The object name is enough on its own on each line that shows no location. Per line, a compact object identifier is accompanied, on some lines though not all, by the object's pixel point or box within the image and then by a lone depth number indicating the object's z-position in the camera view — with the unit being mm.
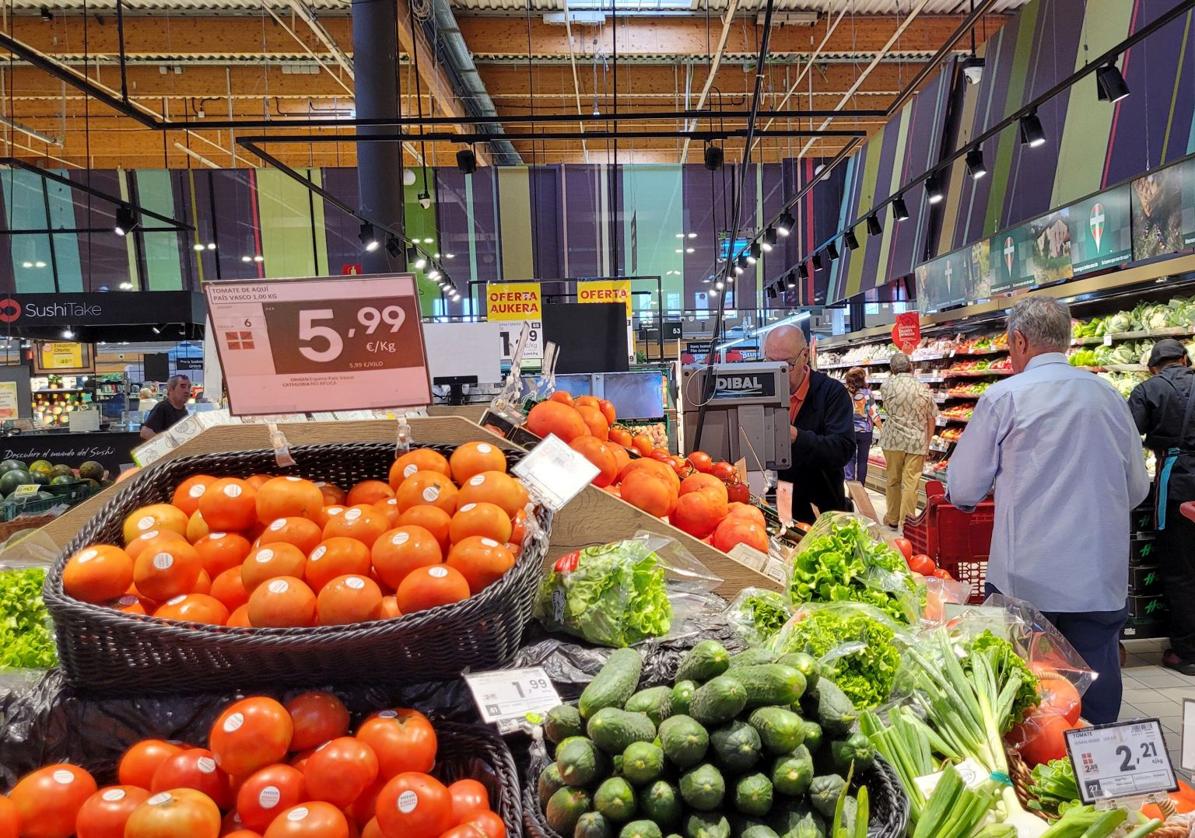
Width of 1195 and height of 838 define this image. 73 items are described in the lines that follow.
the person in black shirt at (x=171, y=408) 7195
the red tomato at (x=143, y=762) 1237
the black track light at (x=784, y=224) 9595
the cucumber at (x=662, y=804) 1076
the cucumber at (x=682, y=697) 1202
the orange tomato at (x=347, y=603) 1340
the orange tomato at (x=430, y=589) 1370
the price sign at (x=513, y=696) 1290
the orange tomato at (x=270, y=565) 1436
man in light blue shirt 2758
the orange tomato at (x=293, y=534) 1540
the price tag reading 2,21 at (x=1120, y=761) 1299
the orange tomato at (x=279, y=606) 1343
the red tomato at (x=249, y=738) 1194
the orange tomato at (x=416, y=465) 1787
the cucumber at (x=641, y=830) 1033
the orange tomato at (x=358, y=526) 1546
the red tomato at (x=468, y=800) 1189
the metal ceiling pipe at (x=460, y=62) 9610
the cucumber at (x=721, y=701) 1120
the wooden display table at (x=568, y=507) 2004
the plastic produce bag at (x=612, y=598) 1621
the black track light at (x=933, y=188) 7947
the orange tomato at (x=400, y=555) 1457
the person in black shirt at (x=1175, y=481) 4414
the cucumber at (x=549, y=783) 1154
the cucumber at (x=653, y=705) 1215
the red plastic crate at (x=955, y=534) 4062
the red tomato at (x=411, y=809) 1124
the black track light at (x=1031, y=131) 6035
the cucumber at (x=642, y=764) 1085
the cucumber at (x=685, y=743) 1093
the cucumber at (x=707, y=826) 1042
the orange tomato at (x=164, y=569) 1443
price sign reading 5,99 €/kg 1849
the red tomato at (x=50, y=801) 1183
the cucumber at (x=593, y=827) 1054
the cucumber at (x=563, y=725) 1230
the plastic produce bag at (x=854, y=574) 1878
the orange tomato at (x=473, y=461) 1815
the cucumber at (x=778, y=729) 1095
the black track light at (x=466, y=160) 7952
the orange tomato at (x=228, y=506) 1670
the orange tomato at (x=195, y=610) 1400
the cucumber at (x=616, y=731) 1124
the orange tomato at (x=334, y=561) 1441
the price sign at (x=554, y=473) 1732
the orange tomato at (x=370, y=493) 1837
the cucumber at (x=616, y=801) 1067
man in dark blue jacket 4148
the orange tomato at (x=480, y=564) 1461
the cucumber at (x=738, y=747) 1094
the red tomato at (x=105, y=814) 1140
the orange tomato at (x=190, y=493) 1697
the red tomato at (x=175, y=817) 1053
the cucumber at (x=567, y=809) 1102
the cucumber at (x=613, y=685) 1222
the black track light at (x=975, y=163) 6938
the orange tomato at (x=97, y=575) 1405
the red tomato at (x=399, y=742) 1232
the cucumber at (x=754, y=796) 1067
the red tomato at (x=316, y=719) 1274
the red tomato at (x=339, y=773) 1160
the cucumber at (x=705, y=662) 1237
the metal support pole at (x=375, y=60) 7383
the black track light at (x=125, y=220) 8266
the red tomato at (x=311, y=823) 1075
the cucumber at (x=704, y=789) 1062
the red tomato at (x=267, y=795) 1148
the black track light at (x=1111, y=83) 4978
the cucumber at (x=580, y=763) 1107
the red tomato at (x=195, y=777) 1191
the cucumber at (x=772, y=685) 1149
